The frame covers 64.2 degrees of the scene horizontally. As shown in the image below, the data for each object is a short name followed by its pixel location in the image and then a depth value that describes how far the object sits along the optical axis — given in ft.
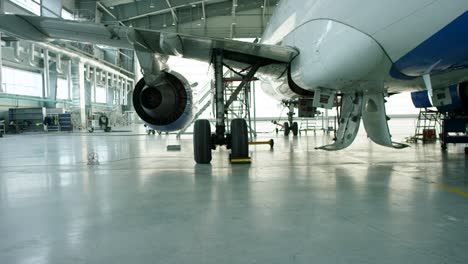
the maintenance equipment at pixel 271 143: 30.97
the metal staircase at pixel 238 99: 27.99
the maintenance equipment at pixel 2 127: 71.97
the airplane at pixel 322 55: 11.94
